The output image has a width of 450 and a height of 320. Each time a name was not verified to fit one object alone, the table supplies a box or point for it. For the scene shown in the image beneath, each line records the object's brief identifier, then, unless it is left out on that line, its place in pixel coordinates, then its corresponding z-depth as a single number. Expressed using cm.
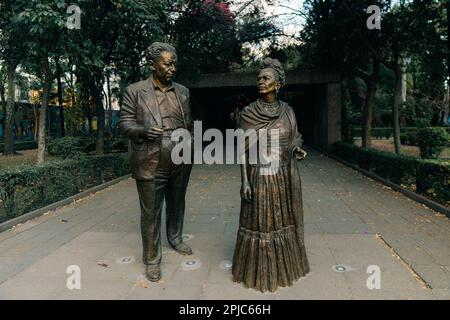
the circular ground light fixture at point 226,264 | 406
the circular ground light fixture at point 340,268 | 392
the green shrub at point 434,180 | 679
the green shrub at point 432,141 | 1125
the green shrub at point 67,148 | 966
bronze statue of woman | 353
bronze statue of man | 371
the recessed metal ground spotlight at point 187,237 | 519
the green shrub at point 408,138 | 2271
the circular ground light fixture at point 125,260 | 427
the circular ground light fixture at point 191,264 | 406
